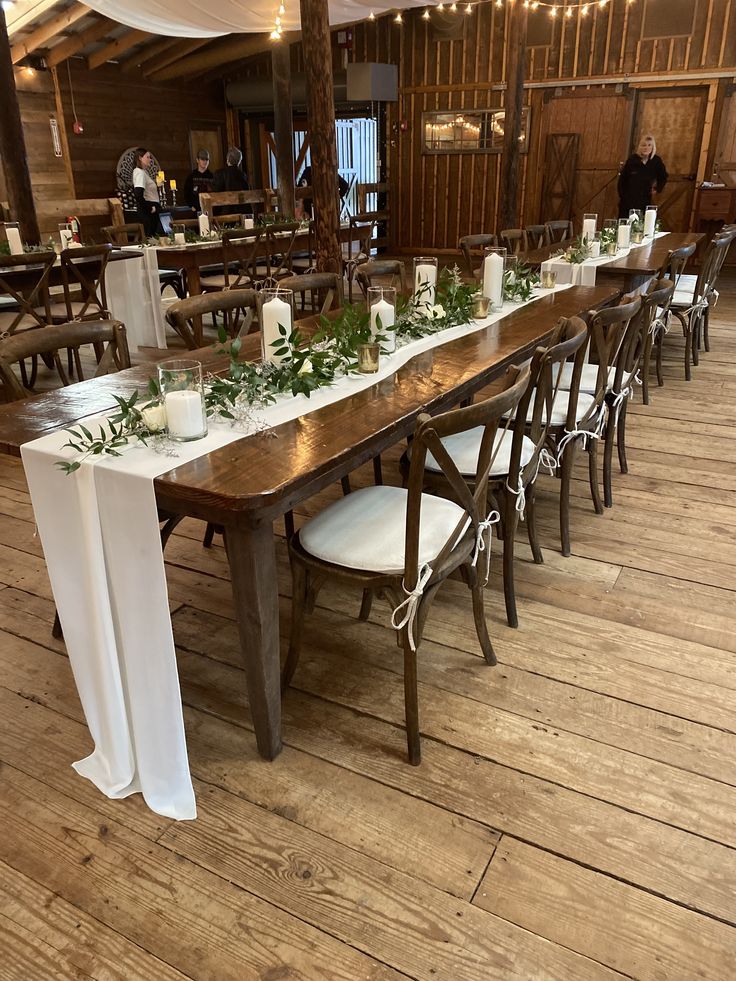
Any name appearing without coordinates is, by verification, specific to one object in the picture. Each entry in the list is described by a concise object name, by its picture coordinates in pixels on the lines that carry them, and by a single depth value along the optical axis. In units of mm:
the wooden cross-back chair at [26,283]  4227
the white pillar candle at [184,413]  1699
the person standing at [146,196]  8047
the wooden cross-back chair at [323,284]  3494
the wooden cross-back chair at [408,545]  1671
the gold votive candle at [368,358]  2254
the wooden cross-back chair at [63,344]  2188
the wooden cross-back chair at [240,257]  5613
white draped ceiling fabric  6352
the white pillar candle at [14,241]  4980
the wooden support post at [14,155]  5566
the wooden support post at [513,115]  6992
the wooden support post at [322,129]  4422
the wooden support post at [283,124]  8297
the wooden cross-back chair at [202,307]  2727
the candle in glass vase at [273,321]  2229
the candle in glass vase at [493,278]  3186
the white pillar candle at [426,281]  3152
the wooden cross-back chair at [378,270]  3951
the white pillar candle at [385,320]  2467
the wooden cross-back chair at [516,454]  2119
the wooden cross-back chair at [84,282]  4633
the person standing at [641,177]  8094
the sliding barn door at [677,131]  9461
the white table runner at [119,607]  1565
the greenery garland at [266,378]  1719
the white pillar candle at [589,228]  5289
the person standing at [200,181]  9219
